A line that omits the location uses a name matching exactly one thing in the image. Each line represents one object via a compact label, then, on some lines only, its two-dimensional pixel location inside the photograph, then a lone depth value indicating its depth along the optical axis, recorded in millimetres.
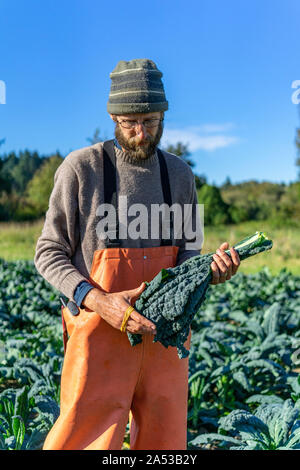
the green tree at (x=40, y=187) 23667
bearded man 2156
